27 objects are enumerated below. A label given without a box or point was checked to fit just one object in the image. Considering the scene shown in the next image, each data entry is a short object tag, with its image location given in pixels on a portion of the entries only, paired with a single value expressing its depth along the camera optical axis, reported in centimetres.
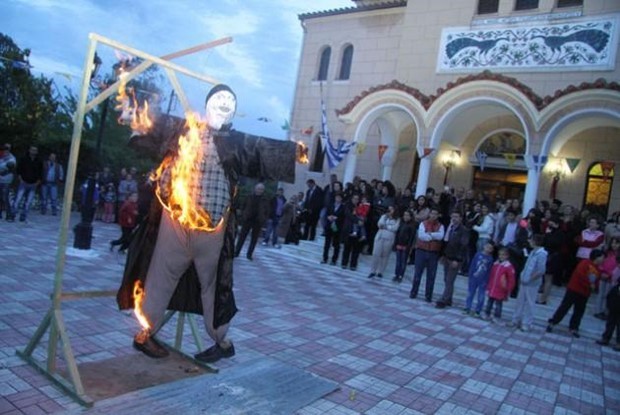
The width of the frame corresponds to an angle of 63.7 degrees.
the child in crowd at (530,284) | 888
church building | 1408
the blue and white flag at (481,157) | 1758
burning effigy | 411
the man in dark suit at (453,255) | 973
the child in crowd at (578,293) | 876
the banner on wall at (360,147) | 1747
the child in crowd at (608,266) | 941
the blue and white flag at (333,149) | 1700
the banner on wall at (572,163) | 1552
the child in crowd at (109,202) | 1560
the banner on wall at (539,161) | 1389
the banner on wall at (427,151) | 1572
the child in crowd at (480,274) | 934
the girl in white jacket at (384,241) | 1161
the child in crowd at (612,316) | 843
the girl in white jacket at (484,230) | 1131
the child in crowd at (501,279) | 906
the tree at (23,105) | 1923
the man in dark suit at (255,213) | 1169
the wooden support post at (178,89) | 412
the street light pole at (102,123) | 971
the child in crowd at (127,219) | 944
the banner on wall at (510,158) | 1659
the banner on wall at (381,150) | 1848
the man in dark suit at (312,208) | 1478
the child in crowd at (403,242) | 1134
